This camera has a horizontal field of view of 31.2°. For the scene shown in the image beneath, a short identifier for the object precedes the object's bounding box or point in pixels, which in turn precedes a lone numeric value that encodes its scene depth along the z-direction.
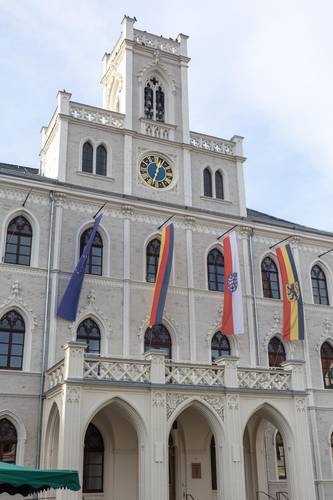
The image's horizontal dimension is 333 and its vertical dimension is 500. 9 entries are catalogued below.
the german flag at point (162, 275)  23.00
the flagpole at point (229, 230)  27.13
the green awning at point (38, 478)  10.94
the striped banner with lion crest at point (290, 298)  26.48
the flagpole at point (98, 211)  24.23
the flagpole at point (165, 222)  25.56
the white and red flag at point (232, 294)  24.09
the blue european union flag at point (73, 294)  22.06
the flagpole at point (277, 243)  28.52
